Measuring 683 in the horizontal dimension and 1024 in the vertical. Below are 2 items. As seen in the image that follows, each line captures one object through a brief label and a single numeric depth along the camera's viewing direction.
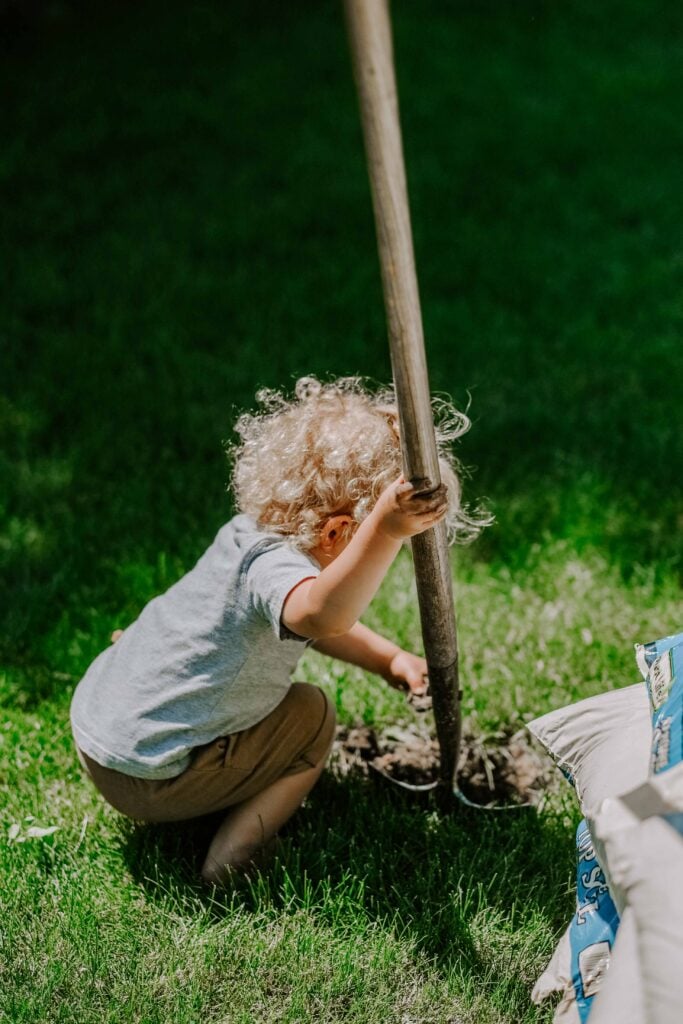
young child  2.00
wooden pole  1.27
